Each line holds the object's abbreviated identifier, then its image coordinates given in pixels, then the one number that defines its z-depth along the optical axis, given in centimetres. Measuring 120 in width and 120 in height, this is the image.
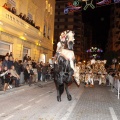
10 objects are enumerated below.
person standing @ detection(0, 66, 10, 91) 1302
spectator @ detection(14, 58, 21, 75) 1589
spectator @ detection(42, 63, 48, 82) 2218
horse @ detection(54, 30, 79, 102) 1017
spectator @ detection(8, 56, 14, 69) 1461
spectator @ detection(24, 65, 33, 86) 1697
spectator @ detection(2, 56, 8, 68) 1426
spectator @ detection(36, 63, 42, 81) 2116
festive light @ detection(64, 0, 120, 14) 1737
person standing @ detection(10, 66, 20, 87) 1407
